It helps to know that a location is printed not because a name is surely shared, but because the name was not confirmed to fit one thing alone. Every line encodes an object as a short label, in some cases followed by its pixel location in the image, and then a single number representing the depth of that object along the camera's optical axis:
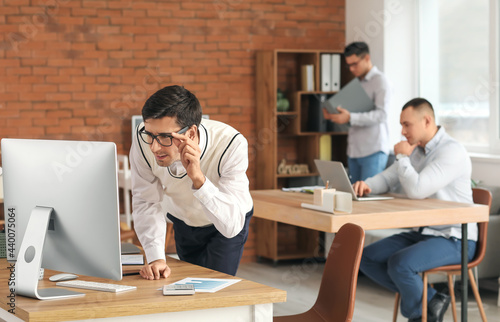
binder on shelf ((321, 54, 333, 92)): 6.66
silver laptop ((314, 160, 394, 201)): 3.95
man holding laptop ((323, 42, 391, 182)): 5.79
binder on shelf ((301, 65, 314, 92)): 6.66
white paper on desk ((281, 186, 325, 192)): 4.41
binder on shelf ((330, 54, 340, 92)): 6.70
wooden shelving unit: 6.64
